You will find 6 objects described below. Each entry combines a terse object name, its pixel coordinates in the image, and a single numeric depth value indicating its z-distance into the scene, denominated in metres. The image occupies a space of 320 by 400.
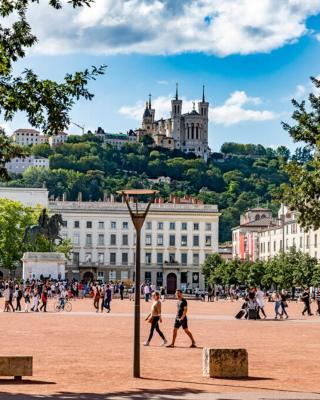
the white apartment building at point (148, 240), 142.38
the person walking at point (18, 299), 50.34
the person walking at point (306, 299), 49.75
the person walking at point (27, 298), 50.25
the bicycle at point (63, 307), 50.84
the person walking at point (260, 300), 46.13
